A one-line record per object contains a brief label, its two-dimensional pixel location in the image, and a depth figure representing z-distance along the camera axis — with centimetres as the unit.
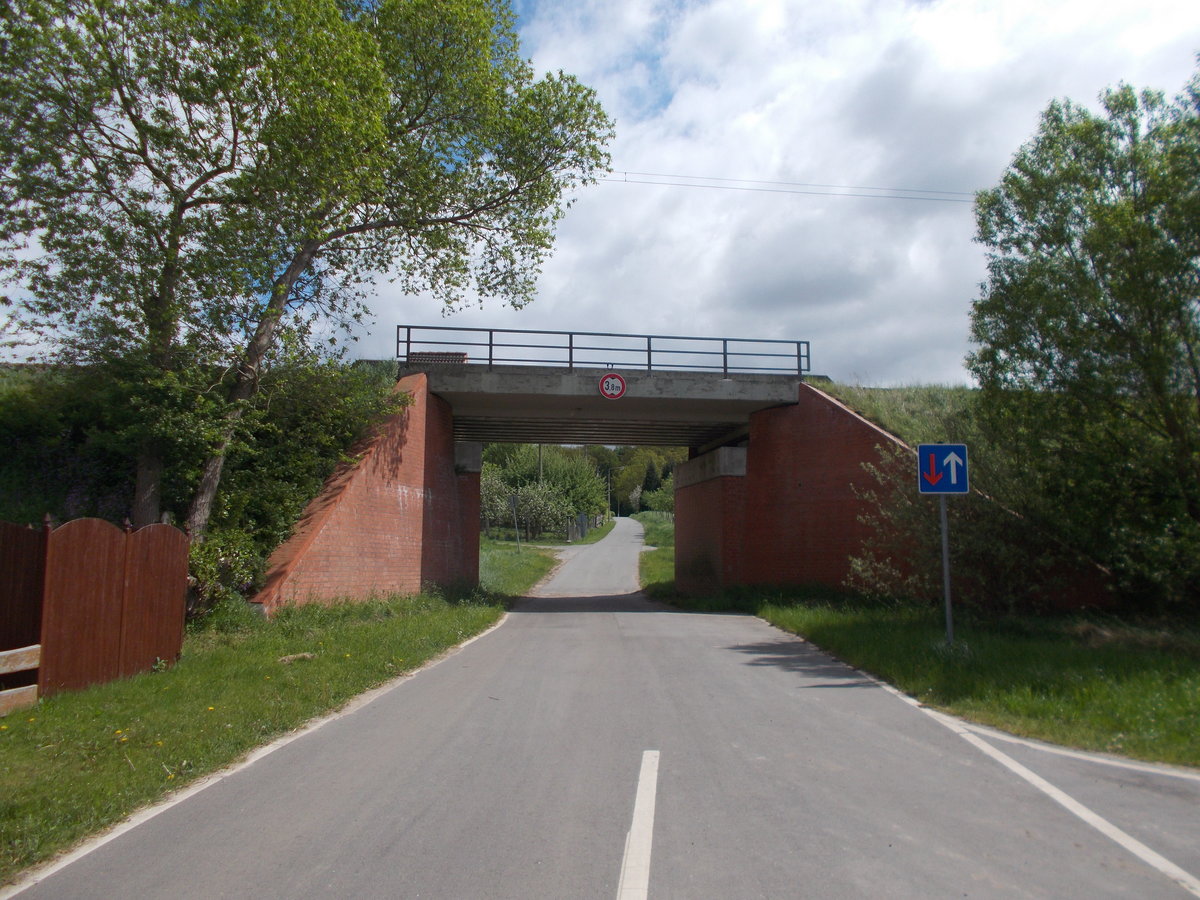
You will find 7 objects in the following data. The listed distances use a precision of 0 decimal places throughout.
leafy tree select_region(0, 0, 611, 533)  1232
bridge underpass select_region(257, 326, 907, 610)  1734
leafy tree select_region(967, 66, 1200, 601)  1212
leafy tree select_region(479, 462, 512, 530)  6322
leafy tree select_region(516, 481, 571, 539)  6738
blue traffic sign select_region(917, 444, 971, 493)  1156
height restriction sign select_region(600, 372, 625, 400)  2233
